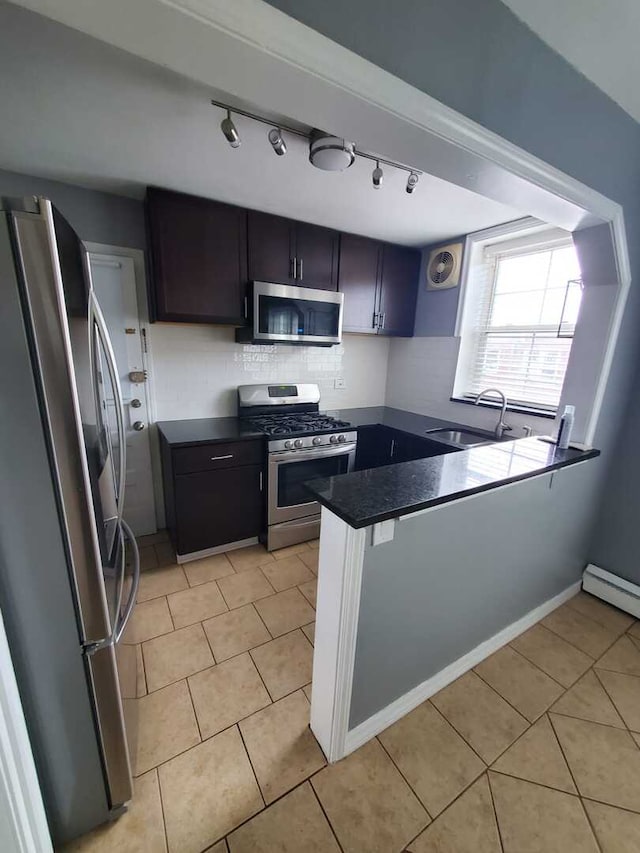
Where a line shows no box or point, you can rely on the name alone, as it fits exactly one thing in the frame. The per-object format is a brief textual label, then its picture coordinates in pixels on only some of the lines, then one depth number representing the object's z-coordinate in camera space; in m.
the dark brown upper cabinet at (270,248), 2.33
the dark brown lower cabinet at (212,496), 2.18
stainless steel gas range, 2.43
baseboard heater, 2.02
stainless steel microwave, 2.35
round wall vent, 2.76
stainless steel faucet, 2.48
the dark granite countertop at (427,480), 1.06
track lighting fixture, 1.29
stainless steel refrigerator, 0.74
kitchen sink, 2.49
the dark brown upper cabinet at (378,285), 2.77
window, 2.29
